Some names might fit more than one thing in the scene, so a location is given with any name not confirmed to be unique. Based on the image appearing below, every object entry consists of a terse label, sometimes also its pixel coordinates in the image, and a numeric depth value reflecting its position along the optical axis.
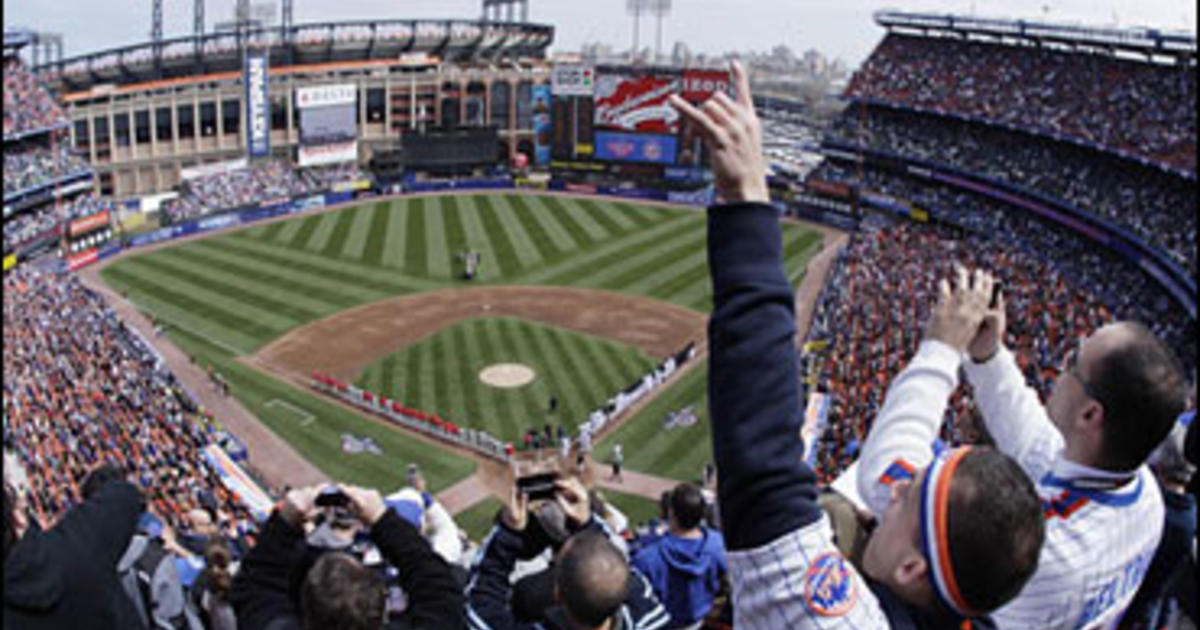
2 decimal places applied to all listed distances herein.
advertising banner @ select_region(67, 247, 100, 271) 43.24
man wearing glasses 3.78
